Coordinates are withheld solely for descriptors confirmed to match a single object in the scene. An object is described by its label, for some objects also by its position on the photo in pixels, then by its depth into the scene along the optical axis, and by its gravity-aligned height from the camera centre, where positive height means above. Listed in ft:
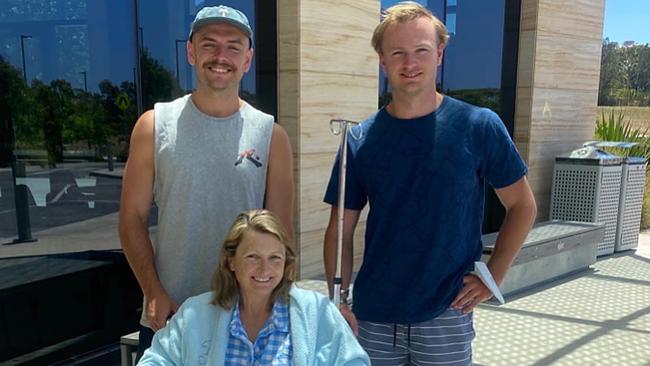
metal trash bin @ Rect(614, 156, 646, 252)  19.97 -3.57
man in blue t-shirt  5.90 -1.04
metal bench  15.74 -4.41
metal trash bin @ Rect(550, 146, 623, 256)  19.26 -3.06
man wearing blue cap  5.86 -0.76
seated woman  5.68 -2.23
